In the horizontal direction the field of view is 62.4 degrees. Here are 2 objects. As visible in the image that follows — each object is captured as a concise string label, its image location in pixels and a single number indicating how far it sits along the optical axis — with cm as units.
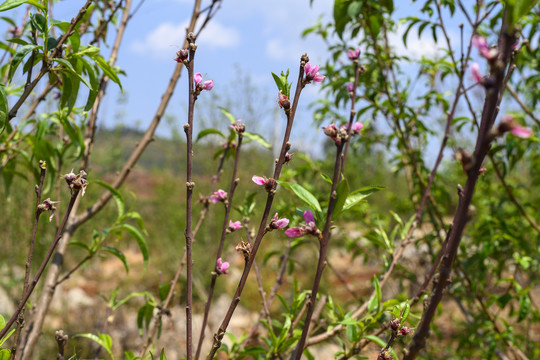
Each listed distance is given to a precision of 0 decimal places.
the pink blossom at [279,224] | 77
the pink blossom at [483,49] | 44
